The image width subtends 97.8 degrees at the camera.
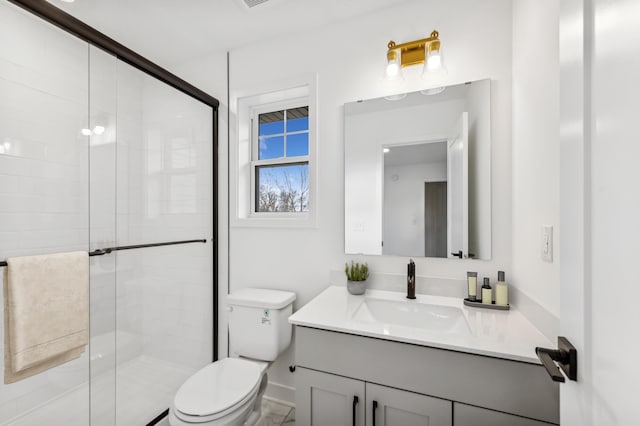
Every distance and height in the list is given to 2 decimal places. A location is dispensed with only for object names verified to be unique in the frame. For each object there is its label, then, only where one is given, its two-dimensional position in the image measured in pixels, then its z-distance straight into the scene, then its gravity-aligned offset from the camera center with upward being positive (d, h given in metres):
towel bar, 1.45 -0.20
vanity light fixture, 1.47 +0.85
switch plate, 1.00 -0.11
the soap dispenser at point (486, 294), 1.34 -0.39
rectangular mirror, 1.45 +0.22
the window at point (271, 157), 1.95 +0.41
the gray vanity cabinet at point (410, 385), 0.88 -0.62
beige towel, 1.07 -0.41
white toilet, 1.18 -0.81
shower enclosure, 1.33 +0.07
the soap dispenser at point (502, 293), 1.31 -0.38
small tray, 1.29 -0.44
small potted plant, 1.55 -0.37
